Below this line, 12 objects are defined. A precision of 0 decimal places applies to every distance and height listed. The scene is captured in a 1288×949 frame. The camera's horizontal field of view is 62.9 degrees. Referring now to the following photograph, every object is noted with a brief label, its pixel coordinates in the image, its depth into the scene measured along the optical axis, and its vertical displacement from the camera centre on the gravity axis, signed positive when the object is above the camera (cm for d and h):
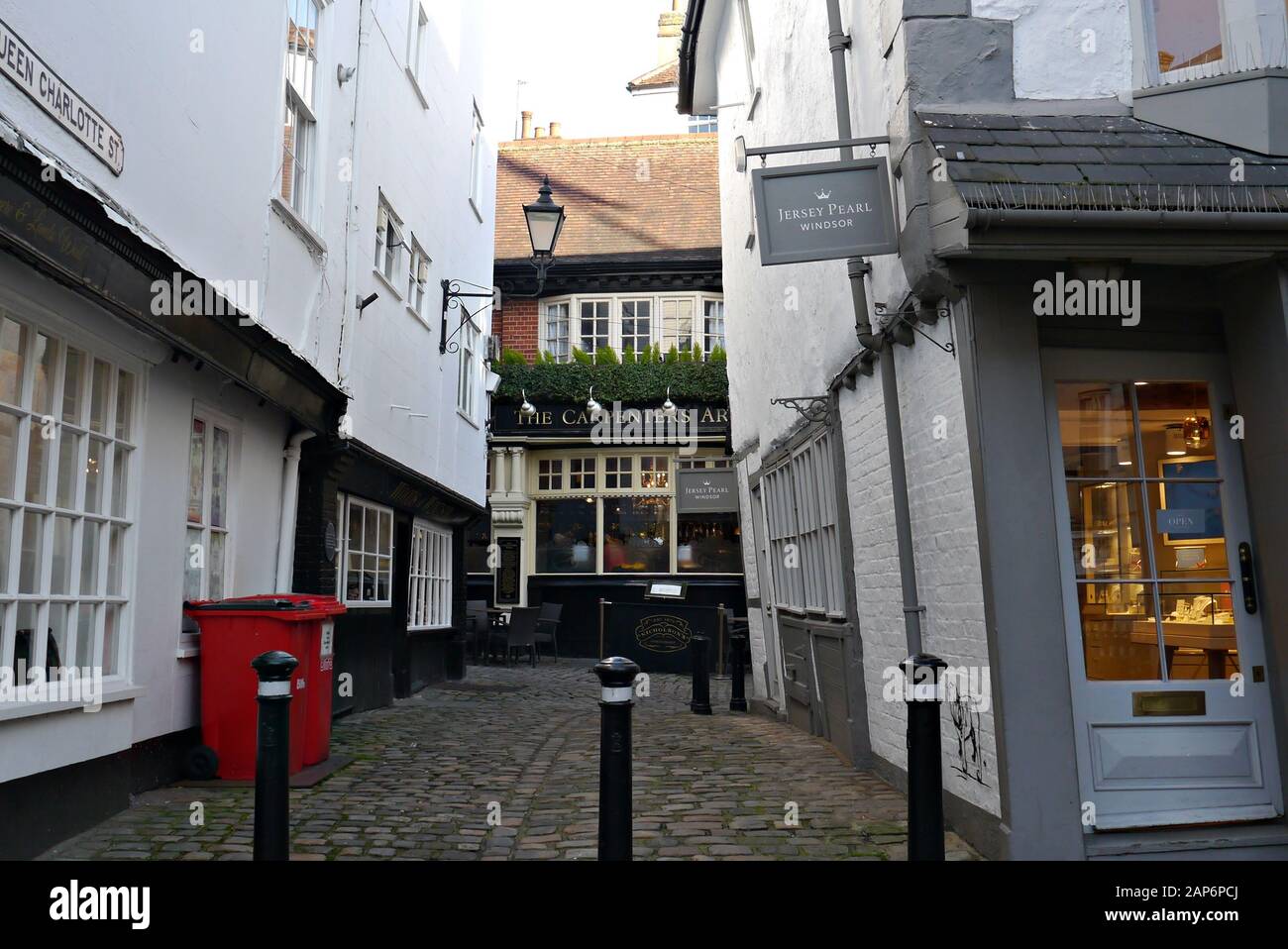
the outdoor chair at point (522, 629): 1720 -30
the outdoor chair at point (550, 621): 1869 -20
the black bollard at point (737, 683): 1170 -87
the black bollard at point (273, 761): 400 -55
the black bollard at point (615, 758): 404 -58
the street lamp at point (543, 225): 1213 +442
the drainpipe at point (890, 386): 602 +128
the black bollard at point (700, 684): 1107 -81
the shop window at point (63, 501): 475 +60
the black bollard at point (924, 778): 392 -66
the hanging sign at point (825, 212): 570 +213
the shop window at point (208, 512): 686 +71
